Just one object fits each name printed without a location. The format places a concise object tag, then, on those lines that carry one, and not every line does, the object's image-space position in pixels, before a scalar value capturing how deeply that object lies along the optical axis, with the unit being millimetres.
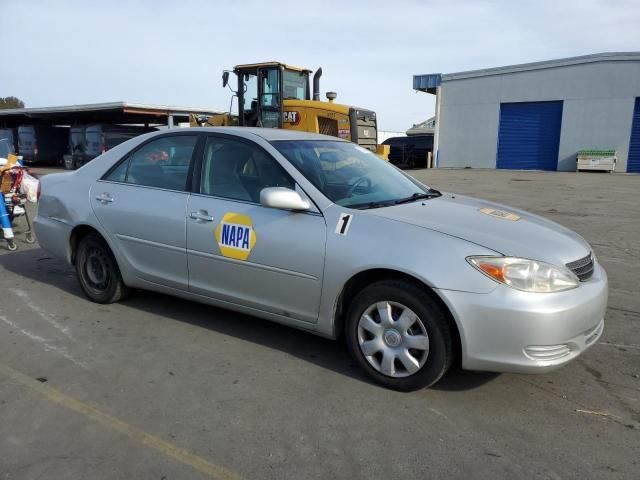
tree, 72875
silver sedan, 2896
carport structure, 24344
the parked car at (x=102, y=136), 24922
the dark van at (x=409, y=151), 32500
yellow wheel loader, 12367
